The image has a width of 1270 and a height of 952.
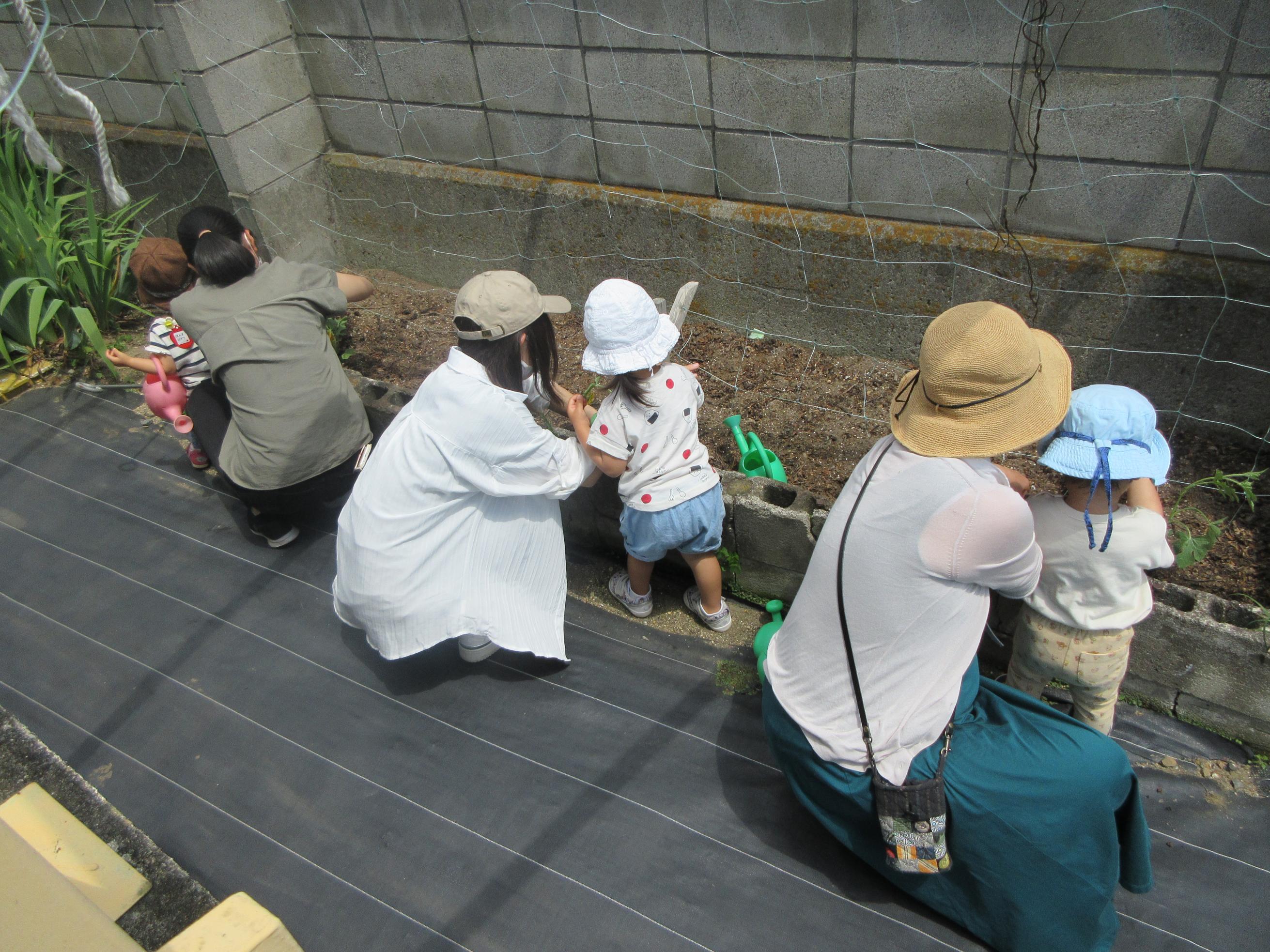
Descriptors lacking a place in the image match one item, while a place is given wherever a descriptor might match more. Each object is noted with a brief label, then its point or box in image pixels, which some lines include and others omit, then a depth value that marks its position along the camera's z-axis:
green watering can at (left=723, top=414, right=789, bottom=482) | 2.92
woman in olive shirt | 2.96
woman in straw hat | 1.67
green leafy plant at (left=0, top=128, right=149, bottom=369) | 4.23
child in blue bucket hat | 1.87
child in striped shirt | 3.13
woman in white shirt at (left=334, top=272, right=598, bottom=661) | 2.37
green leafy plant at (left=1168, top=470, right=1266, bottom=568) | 2.33
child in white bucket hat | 2.24
